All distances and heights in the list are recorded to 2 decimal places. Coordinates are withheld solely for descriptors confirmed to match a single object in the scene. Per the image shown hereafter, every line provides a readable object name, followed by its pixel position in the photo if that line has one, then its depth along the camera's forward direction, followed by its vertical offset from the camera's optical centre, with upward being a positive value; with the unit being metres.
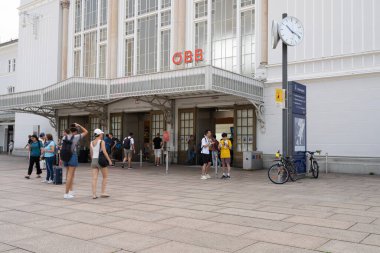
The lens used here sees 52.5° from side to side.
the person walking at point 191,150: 22.29 -0.50
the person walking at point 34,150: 14.46 -0.39
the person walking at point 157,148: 21.70 -0.40
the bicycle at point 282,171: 13.33 -1.01
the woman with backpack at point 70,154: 10.14 -0.37
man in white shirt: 14.97 -0.37
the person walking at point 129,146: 20.81 -0.29
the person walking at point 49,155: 13.52 -0.54
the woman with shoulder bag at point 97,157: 9.95 -0.43
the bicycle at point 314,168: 15.06 -1.01
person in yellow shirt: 14.80 -0.24
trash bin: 18.58 -0.88
